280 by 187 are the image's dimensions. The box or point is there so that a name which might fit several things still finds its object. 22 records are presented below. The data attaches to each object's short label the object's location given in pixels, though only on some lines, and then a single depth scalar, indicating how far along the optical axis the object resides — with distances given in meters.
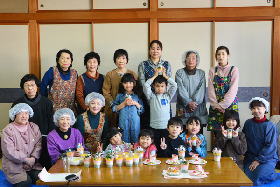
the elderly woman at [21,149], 2.97
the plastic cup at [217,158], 2.43
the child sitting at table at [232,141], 2.96
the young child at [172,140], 2.87
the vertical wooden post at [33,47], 4.51
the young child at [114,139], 2.89
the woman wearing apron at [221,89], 3.45
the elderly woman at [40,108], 3.28
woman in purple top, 2.88
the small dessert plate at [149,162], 2.34
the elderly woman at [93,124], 3.26
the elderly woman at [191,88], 3.53
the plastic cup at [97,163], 2.27
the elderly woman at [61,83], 3.67
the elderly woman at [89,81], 3.65
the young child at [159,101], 3.27
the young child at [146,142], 2.79
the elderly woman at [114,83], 3.57
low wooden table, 1.93
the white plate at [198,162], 2.36
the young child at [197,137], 2.94
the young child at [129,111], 3.32
